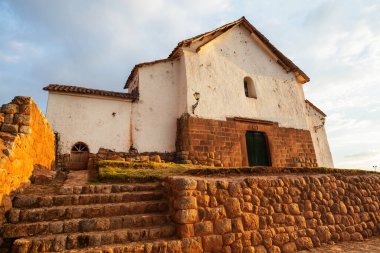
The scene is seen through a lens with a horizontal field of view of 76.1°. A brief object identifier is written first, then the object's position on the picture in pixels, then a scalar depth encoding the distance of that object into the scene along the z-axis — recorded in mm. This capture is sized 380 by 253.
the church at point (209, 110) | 10062
